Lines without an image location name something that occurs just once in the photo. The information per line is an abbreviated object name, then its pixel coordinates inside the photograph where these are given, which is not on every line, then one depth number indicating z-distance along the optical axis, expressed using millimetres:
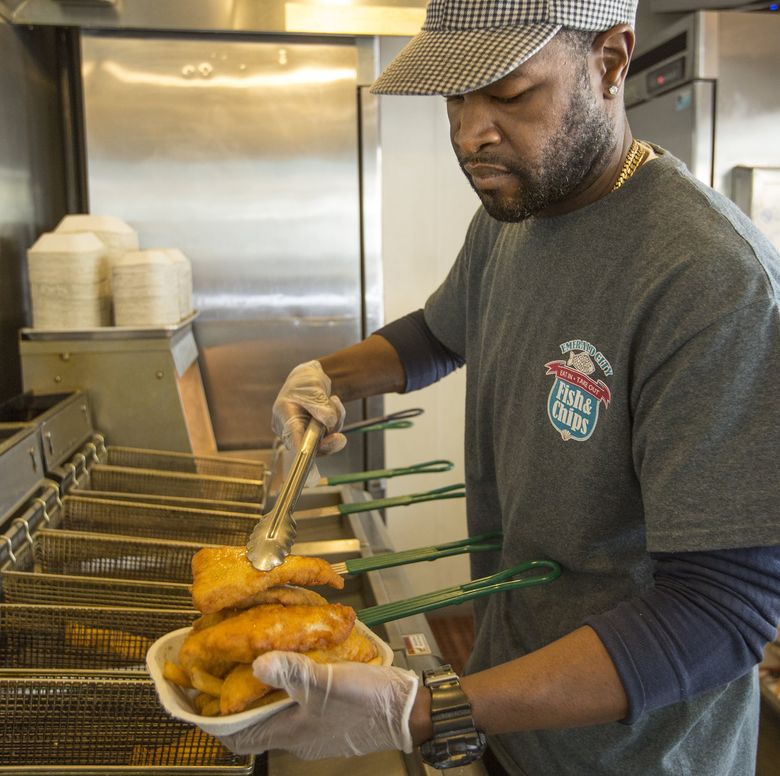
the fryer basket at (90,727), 1092
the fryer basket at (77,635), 1319
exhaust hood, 2639
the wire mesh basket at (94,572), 1394
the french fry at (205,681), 943
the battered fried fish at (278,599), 1010
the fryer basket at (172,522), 1782
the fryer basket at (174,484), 2020
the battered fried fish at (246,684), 893
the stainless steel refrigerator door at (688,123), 3127
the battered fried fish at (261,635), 936
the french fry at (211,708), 927
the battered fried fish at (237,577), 979
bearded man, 994
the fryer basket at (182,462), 2180
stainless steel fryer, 1104
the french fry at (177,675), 963
